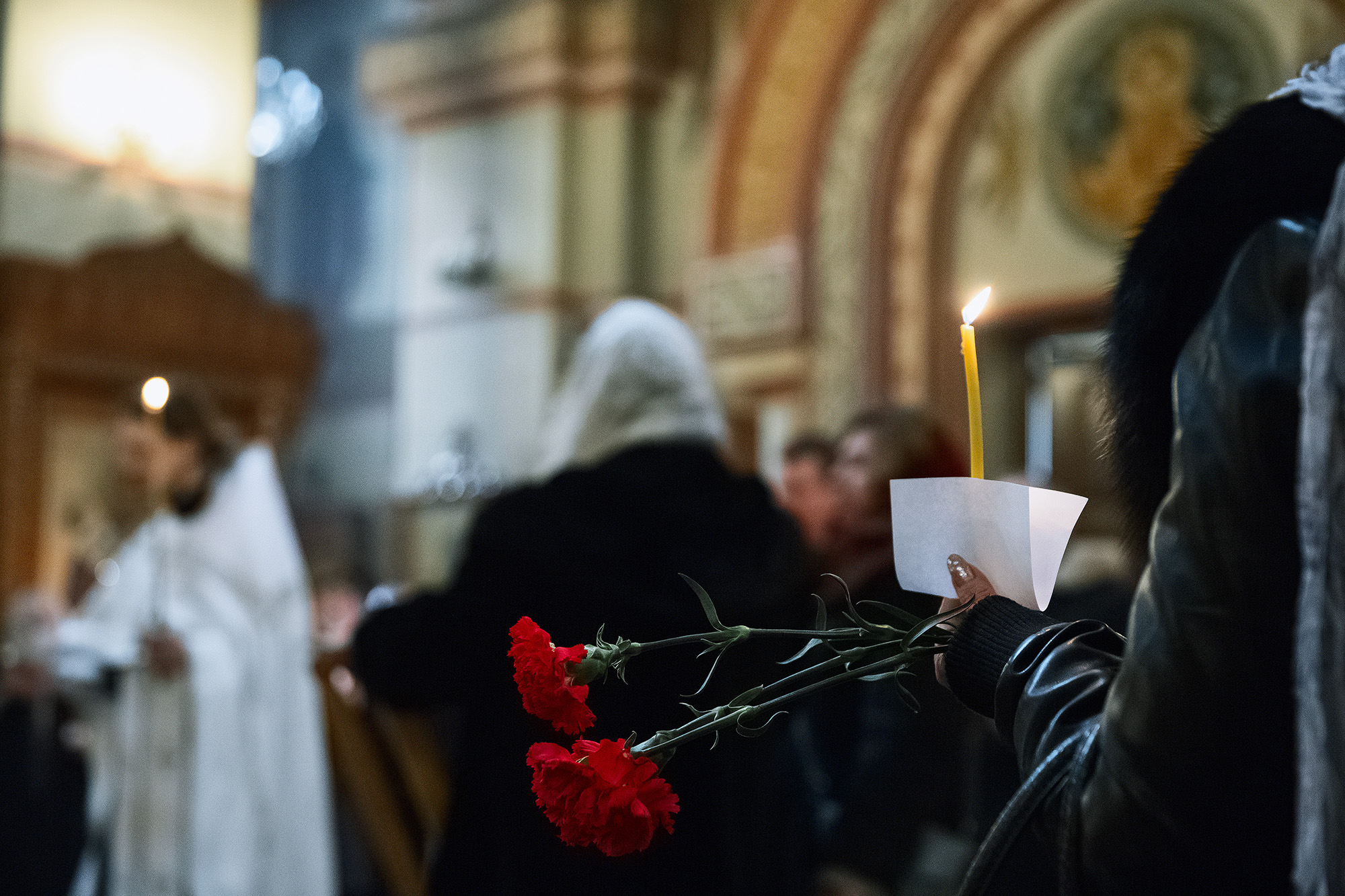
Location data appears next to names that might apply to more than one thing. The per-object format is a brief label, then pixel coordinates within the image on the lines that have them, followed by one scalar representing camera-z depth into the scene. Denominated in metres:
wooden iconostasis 8.42
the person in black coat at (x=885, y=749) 2.62
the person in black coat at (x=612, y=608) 2.04
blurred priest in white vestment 3.29
